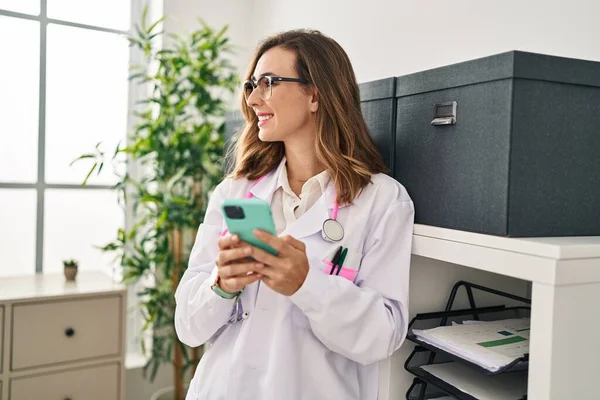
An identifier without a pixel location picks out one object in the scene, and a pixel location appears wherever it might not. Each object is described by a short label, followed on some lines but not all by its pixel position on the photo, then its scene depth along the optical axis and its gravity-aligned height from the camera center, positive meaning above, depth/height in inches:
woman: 44.5 -6.4
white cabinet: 84.1 -26.4
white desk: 33.9 -7.4
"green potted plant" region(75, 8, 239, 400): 97.3 +1.2
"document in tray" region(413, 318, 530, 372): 39.6 -11.8
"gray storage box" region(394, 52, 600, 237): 38.3 +3.4
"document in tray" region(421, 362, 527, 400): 42.1 -15.5
